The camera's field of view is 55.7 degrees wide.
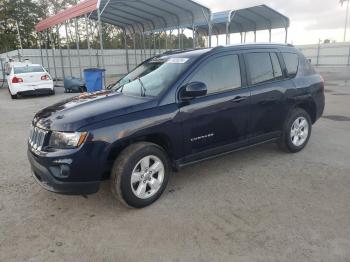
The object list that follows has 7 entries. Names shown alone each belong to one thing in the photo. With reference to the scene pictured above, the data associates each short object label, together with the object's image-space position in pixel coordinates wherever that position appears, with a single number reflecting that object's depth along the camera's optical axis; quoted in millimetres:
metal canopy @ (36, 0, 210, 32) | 14336
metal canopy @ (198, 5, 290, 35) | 17516
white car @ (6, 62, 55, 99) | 13828
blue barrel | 12453
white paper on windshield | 4316
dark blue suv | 3418
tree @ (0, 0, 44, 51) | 36031
